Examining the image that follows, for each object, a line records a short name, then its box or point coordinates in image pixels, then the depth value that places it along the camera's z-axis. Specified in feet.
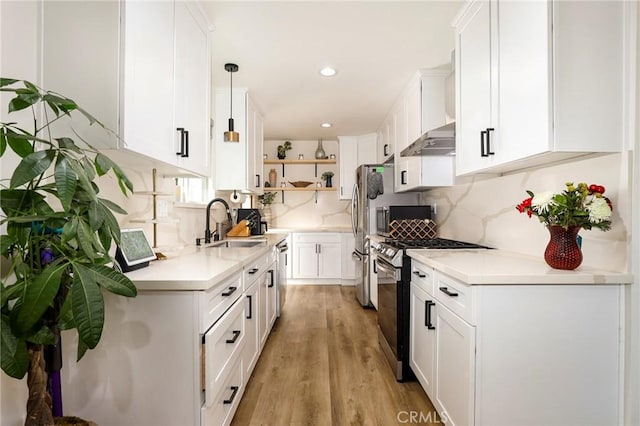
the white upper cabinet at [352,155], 16.69
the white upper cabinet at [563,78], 4.27
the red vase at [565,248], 4.62
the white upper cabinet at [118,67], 3.99
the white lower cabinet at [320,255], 16.37
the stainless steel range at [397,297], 7.20
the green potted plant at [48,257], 2.52
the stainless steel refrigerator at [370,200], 12.66
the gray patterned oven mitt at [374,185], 12.64
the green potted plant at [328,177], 17.73
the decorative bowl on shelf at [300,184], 17.62
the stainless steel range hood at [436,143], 7.02
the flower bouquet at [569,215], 4.31
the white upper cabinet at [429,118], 9.38
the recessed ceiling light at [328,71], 9.08
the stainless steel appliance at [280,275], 11.00
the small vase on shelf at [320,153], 17.79
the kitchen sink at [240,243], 10.10
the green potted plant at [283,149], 17.75
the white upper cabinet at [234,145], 10.80
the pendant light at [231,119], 8.96
